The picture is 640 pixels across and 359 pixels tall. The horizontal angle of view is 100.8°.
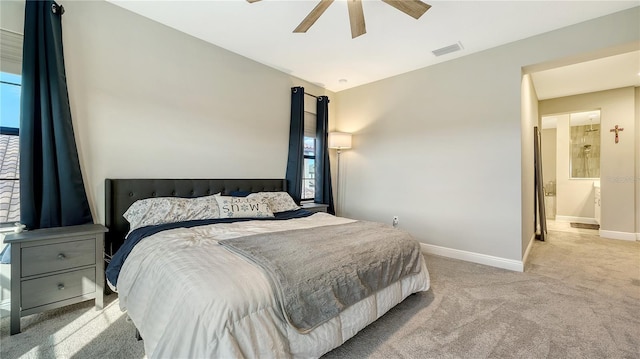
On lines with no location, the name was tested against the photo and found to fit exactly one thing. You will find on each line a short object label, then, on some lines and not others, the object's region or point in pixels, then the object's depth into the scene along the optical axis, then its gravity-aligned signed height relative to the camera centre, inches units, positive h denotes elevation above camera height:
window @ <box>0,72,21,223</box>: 83.7 +10.5
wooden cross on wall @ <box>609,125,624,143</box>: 180.9 +35.4
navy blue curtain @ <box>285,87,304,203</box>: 158.1 +20.7
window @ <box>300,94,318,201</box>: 175.2 +20.1
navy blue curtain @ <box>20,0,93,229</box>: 81.7 +15.6
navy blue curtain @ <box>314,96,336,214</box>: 173.5 +13.7
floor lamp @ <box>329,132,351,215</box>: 173.9 +26.8
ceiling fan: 77.9 +52.3
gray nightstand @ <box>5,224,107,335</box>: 70.5 -25.3
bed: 45.3 -21.6
